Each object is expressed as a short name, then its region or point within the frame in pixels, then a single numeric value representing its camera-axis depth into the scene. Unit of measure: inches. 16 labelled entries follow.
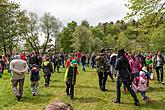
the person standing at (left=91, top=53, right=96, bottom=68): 646.6
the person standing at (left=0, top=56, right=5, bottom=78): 451.8
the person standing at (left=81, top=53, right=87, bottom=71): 577.4
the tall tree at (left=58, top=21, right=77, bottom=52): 1985.5
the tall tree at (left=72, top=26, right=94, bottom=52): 1700.2
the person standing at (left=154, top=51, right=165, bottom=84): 346.2
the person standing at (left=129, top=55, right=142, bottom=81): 274.8
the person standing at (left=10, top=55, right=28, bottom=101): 255.7
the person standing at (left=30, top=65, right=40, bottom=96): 273.8
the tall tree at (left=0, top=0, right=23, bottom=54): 801.3
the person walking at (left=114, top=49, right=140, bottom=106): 235.9
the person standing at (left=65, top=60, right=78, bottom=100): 256.3
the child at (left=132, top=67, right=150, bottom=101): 247.4
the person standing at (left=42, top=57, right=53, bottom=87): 331.7
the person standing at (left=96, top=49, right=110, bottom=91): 296.1
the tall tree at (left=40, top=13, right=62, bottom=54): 1708.0
